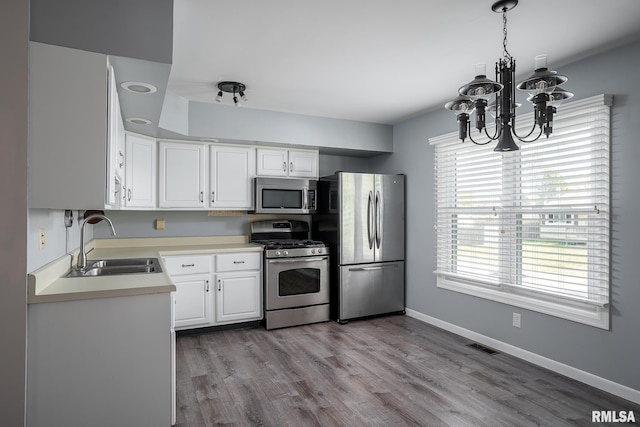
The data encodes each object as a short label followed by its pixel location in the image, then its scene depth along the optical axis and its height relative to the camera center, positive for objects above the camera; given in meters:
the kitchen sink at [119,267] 2.55 -0.40
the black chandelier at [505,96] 1.85 +0.63
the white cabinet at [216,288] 3.78 -0.78
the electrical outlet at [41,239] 1.89 -0.13
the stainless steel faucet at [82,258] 2.53 -0.31
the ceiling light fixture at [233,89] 3.29 +1.13
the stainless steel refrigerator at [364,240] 4.30 -0.29
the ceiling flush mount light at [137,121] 3.11 +0.80
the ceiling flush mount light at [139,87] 2.27 +0.79
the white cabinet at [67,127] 1.72 +0.41
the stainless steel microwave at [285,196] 4.31 +0.23
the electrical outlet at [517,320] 3.22 -0.91
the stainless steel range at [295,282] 4.08 -0.76
